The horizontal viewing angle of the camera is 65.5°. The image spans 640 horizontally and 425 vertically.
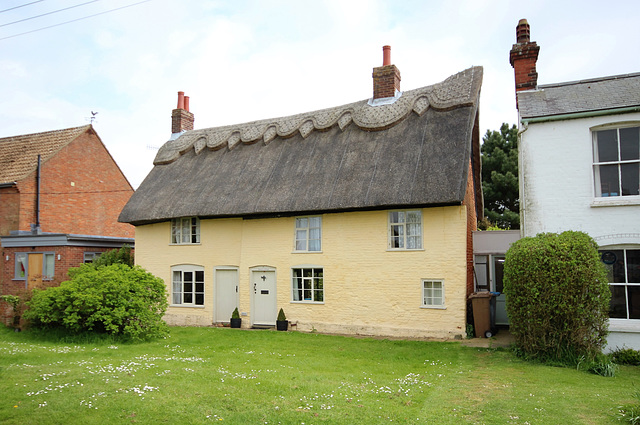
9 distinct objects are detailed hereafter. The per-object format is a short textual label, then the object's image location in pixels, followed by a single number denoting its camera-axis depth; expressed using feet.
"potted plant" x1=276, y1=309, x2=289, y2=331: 54.85
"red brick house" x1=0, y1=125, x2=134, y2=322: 67.36
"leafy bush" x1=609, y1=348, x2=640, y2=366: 35.12
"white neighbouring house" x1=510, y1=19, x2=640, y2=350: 37.14
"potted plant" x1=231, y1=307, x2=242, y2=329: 58.03
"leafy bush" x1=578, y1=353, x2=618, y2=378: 31.40
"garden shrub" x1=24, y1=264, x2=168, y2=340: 42.93
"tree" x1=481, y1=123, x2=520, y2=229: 98.78
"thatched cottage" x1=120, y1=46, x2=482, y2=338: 48.75
